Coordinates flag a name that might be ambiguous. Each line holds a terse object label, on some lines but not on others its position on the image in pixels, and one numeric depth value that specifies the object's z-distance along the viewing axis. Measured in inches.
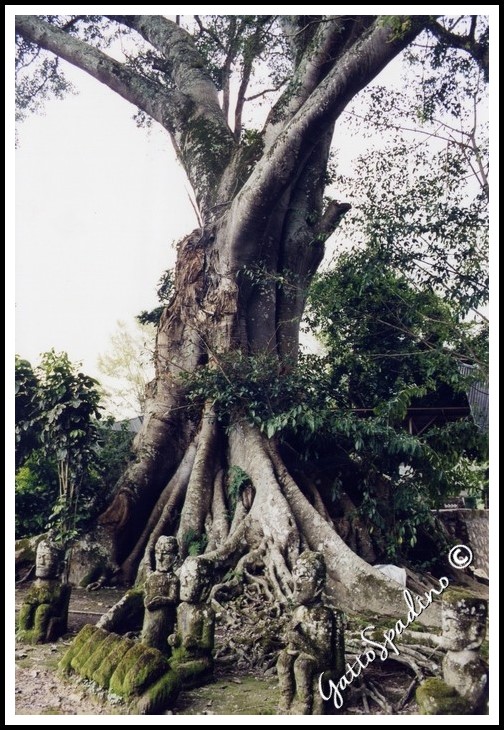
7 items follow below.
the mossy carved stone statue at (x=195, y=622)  158.6
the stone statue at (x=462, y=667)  129.5
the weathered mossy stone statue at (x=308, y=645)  135.9
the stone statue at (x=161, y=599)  165.8
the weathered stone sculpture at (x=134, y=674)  139.9
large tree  234.1
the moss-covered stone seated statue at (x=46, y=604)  190.9
